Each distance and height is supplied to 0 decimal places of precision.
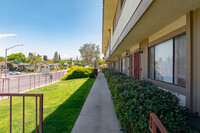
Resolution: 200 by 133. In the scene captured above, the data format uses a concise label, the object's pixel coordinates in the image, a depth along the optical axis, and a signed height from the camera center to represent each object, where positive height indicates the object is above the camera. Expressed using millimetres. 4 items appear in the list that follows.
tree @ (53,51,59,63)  109812 +9111
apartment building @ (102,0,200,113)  2176 +783
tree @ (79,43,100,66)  30862 +3811
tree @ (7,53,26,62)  65862 +5937
